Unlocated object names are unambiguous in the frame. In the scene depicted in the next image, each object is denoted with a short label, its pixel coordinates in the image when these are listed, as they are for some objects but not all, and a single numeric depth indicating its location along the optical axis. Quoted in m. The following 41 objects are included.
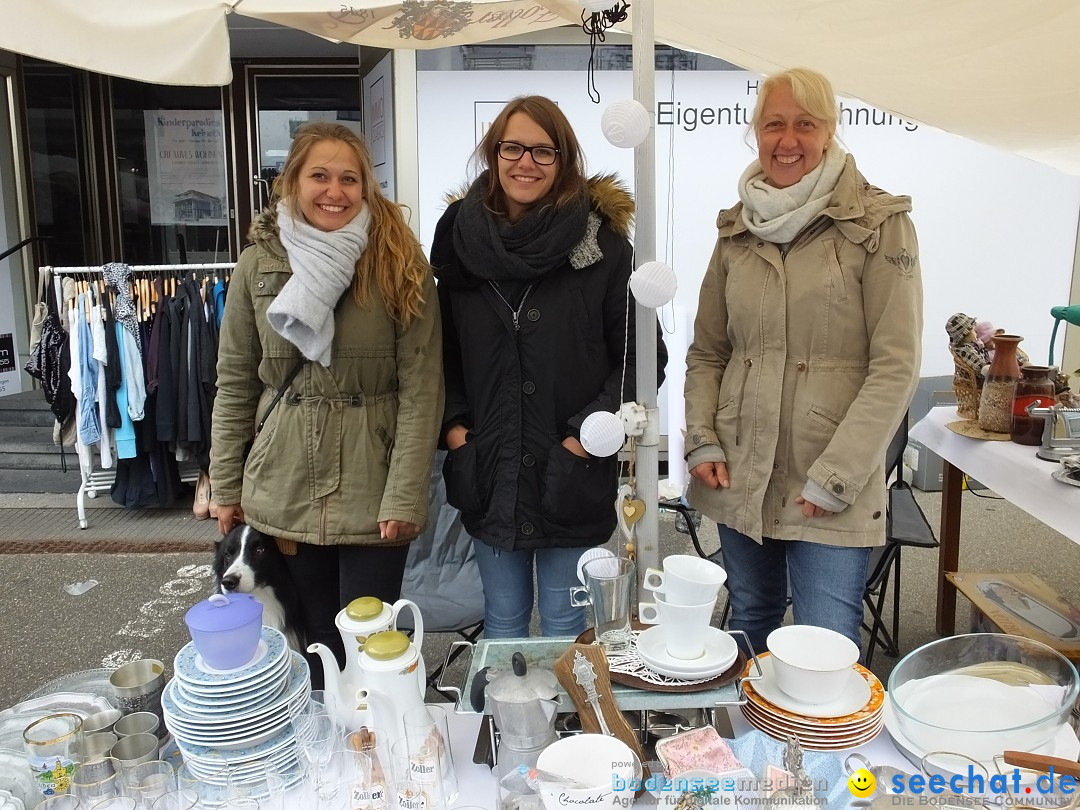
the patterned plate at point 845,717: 1.30
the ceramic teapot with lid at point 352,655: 1.37
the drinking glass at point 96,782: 1.20
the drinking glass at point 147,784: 1.19
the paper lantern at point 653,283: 1.43
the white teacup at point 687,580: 1.28
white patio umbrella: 1.62
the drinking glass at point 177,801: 1.18
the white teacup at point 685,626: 1.30
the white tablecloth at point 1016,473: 2.10
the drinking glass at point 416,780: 1.18
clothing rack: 4.35
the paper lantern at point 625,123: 1.41
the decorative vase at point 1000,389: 2.57
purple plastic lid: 1.28
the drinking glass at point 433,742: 1.23
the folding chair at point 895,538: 2.82
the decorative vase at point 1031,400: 2.42
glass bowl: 1.23
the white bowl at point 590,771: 1.07
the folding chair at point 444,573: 2.62
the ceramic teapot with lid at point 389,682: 1.28
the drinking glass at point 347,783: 1.19
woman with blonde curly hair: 1.91
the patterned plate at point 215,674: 1.29
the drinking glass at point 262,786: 1.22
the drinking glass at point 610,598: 1.38
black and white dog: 2.00
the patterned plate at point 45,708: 1.45
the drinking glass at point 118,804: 1.18
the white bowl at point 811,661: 1.32
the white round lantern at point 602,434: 1.51
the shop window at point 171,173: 7.05
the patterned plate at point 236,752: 1.27
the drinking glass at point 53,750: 1.24
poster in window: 7.08
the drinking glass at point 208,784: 1.23
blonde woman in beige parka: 1.68
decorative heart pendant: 1.56
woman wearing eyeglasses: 1.84
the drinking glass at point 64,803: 1.19
